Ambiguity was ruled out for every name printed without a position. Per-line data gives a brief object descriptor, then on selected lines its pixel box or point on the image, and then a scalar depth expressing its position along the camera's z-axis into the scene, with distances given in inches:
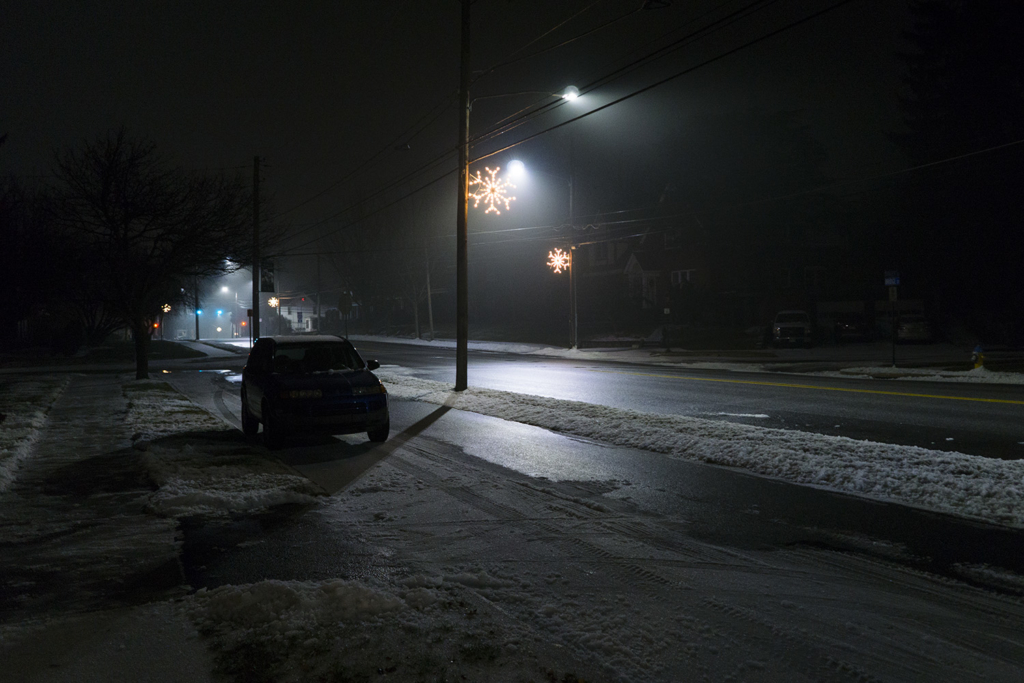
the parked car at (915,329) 1512.1
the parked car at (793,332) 1476.4
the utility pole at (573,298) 1357.0
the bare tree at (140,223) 822.5
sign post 909.2
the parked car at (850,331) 1638.8
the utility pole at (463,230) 716.7
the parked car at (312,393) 412.2
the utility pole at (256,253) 1103.9
